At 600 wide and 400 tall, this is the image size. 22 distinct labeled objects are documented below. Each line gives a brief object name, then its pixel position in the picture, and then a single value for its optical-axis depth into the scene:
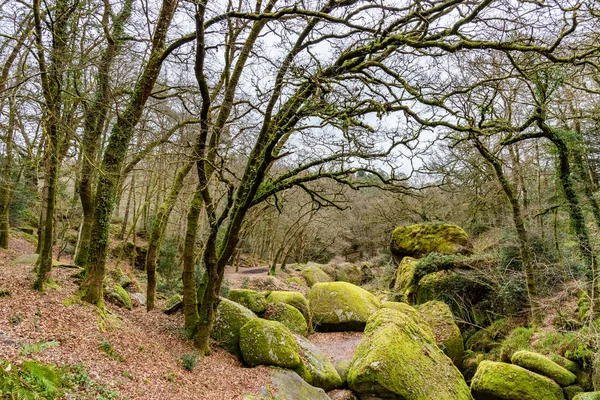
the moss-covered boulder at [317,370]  7.54
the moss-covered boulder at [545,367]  7.45
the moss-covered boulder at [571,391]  7.29
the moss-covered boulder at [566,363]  7.78
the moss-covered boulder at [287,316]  10.38
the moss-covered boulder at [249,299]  10.19
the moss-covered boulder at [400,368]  6.68
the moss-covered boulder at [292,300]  11.09
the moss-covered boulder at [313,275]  23.25
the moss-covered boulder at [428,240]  15.60
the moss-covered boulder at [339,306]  12.81
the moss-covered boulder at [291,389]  6.26
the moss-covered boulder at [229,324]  8.02
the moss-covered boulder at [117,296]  8.12
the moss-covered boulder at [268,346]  7.42
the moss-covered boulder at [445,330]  10.88
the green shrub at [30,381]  2.69
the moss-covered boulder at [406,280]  14.77
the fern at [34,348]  3.51
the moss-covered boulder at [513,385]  7.14
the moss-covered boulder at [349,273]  26.44
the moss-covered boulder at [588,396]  6.20
